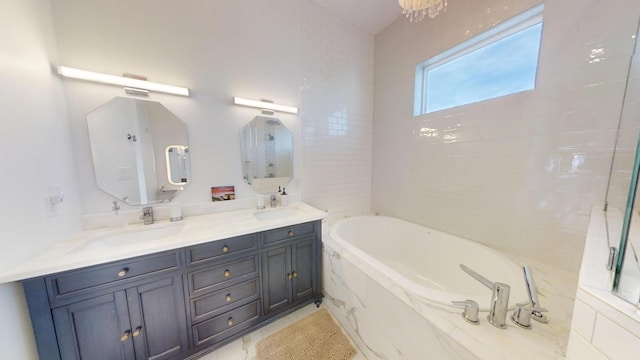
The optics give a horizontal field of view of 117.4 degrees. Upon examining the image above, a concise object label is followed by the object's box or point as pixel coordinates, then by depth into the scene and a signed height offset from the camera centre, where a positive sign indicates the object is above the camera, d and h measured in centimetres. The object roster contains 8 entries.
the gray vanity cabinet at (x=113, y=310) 92 -78
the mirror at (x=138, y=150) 134 +9
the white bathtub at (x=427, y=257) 118 -86
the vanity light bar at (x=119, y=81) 121 +56
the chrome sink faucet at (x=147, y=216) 144 -40
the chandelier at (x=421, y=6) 111 +90
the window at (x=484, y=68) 146 +82
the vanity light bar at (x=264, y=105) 174 +53
